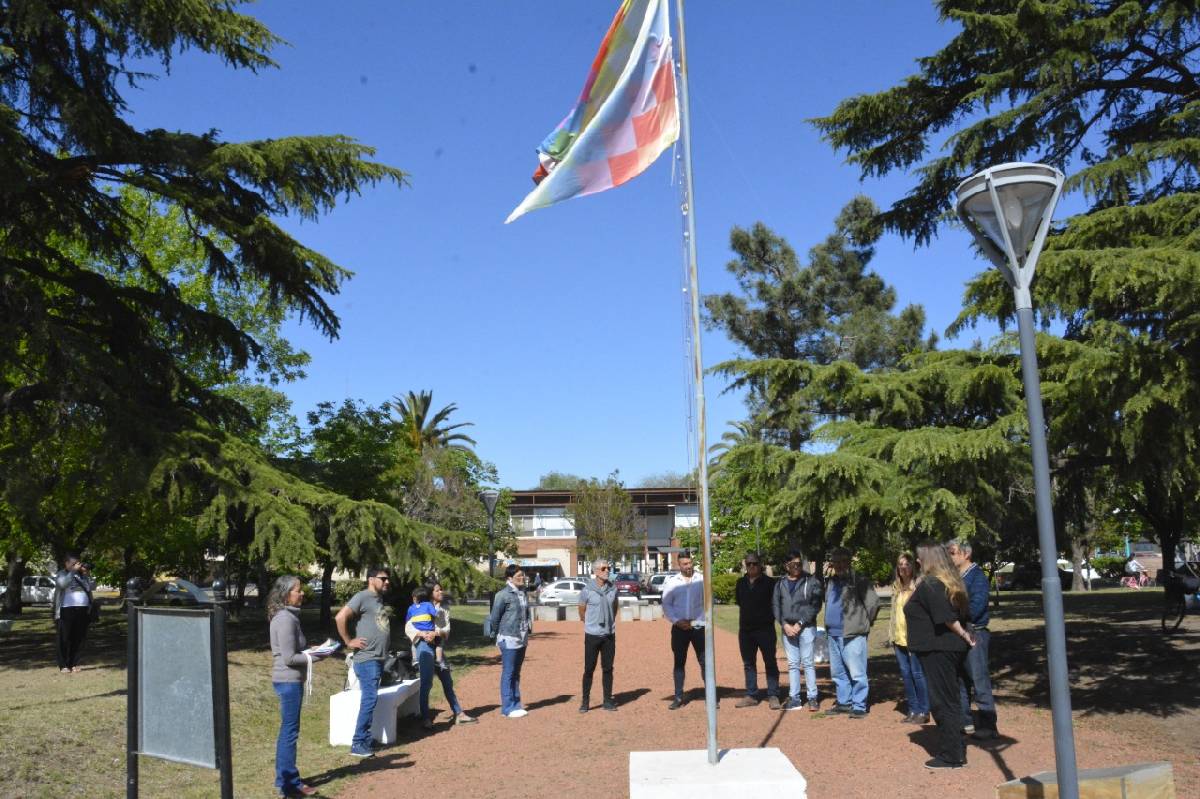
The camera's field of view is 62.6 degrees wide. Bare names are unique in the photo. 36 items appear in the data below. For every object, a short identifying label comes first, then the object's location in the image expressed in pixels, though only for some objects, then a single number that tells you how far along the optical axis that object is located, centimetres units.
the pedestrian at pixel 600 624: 1123
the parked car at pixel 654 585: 4733
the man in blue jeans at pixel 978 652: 841
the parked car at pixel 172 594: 2505
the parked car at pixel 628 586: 4313
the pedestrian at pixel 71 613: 1304
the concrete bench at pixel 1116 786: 523
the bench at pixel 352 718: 987
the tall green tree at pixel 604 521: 5856
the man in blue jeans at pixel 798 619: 1045
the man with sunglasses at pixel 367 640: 894
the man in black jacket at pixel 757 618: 1083
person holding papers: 746
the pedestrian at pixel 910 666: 949
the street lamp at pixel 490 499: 2645
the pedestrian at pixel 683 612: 1134
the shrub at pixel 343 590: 4107
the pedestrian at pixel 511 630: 1120
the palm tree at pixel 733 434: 3709
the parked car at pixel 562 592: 4245
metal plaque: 493
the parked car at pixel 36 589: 4956
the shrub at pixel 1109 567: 5822
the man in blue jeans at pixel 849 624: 1002
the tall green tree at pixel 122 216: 1338
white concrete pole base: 574
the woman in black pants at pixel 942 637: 752
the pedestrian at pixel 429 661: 1098
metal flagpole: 636
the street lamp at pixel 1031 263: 482
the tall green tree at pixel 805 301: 3428
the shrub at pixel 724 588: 3816
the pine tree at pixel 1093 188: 752
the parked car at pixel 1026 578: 4559
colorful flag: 718
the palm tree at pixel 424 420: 5891
